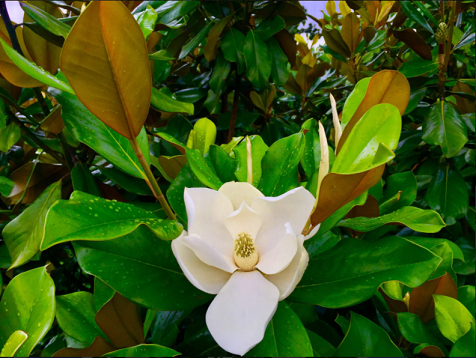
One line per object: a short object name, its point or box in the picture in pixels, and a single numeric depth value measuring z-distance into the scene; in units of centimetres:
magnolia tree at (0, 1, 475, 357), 34
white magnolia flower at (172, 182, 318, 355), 36
